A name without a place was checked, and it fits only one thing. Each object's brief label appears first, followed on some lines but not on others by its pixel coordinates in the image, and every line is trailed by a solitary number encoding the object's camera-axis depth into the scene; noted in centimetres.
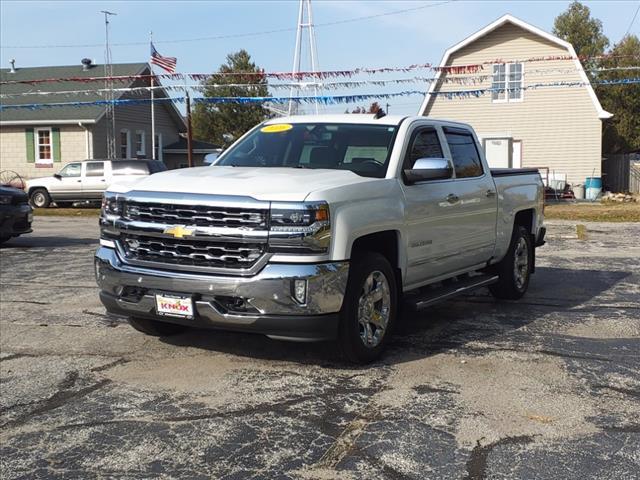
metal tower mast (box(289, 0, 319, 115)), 2236
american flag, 2686
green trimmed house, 3247
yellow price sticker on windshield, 680
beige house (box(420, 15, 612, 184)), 2936
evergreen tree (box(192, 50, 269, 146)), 4706
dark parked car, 1277
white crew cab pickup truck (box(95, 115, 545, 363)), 489
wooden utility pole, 2612
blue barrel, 2927
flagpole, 3398
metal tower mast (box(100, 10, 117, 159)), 3151
